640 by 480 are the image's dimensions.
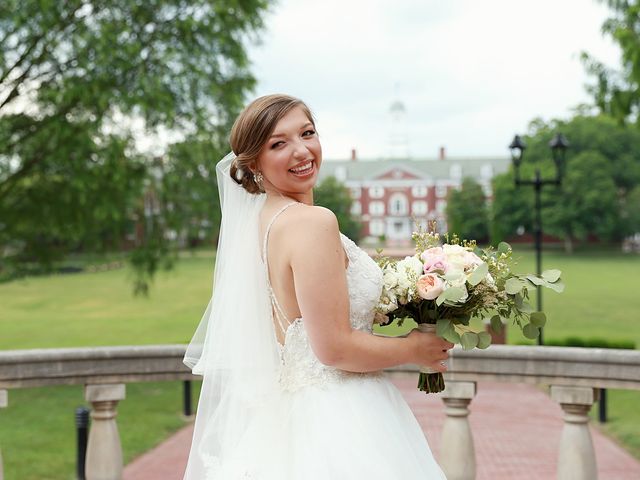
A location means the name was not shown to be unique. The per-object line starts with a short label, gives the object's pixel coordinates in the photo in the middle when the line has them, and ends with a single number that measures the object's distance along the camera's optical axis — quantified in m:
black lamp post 16.06
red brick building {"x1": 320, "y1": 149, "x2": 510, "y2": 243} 103.94
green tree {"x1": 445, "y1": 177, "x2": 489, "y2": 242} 77.19
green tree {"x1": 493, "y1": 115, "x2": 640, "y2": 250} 65.56
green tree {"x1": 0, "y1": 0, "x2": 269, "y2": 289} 11.77
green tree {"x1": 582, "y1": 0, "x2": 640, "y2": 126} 11.81
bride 2.51
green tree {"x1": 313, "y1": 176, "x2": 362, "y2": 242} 80.88
